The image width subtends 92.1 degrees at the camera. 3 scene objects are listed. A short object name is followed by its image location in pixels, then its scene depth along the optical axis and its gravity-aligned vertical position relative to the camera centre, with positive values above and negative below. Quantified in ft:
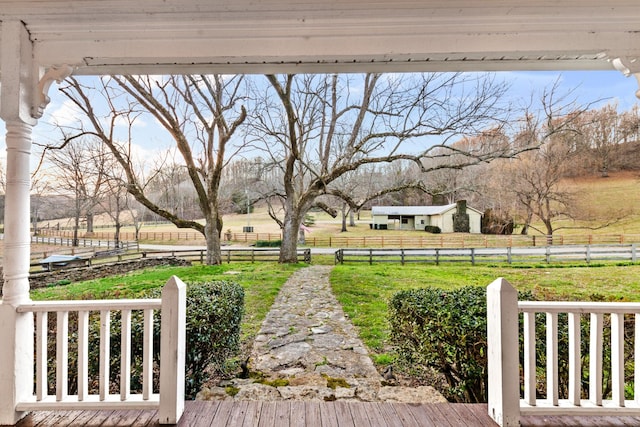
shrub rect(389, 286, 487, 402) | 6.88 -2.80
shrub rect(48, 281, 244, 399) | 6.90 -2.94
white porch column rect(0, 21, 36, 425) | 5.99 -0.09
